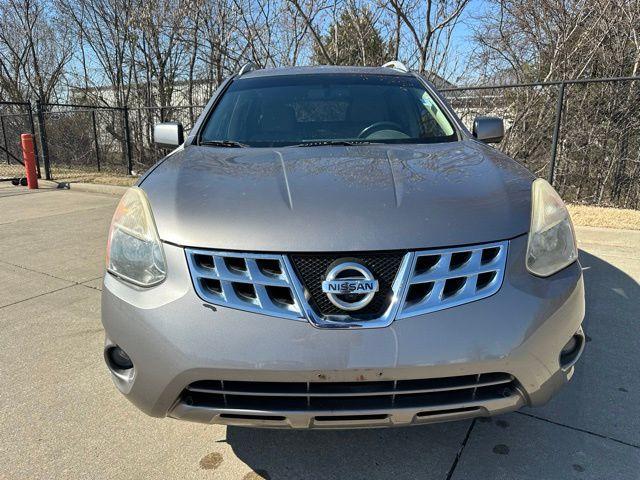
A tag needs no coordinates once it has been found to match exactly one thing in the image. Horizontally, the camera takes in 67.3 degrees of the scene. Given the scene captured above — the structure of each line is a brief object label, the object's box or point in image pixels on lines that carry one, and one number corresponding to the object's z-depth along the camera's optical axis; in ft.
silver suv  5.00
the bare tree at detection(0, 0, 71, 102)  56.70
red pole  32.45
